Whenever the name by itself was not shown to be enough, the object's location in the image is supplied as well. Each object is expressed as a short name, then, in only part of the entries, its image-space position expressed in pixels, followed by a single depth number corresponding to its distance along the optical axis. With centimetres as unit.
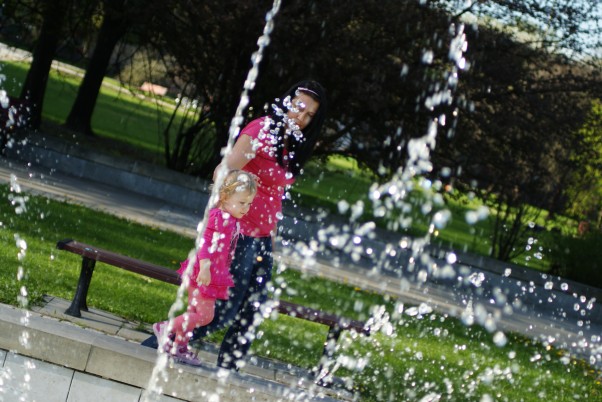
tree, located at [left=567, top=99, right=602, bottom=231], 3508
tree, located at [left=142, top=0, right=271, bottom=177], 2805
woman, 973
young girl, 930
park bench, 1140
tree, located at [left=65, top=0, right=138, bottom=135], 2930
